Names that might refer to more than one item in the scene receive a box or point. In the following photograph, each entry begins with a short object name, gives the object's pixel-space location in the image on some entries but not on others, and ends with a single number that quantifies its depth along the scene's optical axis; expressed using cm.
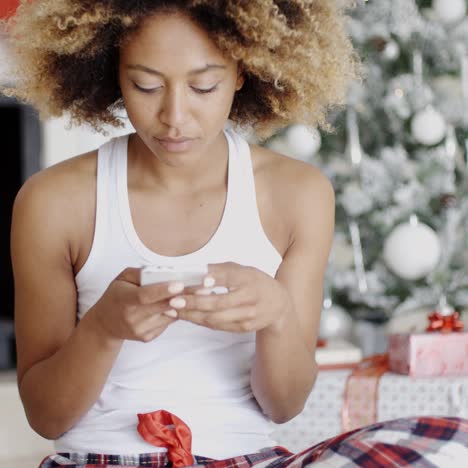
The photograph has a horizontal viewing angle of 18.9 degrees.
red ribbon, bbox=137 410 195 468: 165
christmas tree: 392
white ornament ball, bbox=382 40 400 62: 392
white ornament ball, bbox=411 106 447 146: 383
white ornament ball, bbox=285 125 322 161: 383
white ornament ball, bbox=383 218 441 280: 371
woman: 163
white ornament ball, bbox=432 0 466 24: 381
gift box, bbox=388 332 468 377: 297
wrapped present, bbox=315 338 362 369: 323
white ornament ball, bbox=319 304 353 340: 397
